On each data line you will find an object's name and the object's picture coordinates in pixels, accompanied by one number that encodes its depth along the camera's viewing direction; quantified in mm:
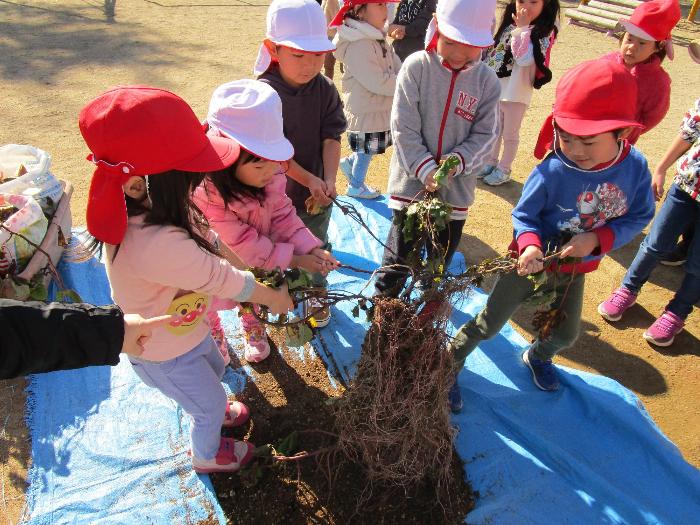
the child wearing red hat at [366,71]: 3215
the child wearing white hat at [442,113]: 2434
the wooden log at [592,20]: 8969
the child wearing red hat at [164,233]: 1420
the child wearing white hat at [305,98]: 2346
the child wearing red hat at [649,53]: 2918
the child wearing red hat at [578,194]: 1938
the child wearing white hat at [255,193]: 1896
